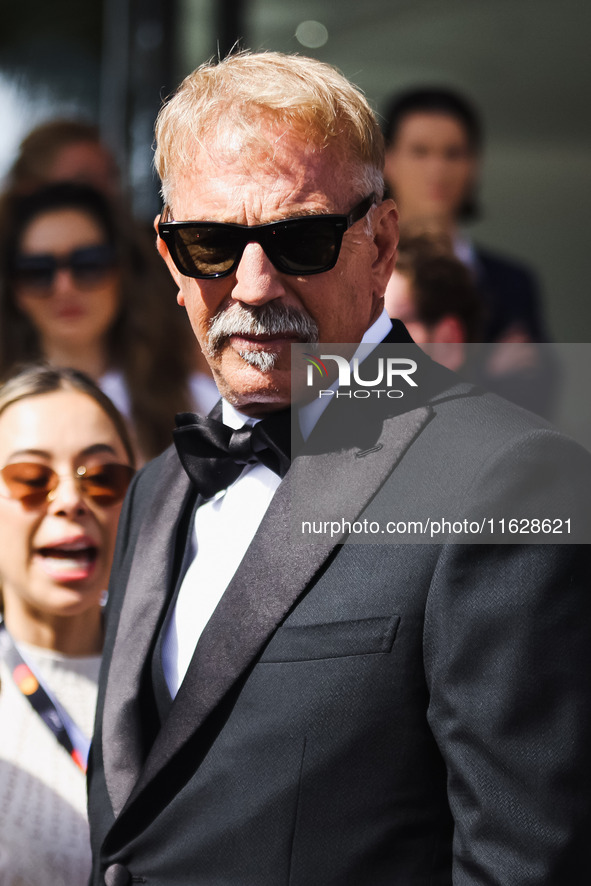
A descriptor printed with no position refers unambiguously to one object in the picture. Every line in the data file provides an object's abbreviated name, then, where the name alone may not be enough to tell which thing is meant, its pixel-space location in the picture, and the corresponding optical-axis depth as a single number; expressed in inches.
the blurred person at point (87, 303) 273.0
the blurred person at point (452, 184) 313.6
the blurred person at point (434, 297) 259.0
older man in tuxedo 103.7
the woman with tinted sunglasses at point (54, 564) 170.4
